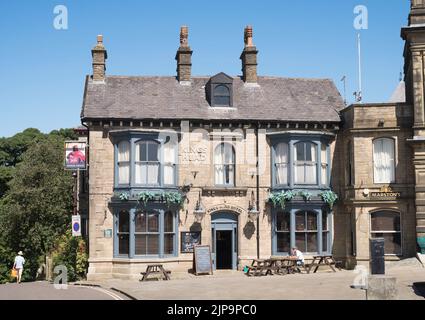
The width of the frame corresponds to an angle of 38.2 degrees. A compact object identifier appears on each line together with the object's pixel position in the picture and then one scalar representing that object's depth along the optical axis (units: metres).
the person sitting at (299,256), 27.85
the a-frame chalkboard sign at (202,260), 28.12
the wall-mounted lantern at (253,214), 29.05
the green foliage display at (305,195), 29.11
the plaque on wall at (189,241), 28.78
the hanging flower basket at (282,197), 29.03
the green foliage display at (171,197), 28.23
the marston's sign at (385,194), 28.45
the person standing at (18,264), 28.89
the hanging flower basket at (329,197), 29.38
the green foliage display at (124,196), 27.84
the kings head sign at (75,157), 27.94
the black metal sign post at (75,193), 29.83
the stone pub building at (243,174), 28.25
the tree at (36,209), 43.28
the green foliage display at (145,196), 27.92
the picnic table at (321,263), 27.65
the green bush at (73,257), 28.08
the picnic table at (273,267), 27.14
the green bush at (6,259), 46.11
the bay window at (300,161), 29.48
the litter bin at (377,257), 19.81
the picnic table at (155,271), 26.58
